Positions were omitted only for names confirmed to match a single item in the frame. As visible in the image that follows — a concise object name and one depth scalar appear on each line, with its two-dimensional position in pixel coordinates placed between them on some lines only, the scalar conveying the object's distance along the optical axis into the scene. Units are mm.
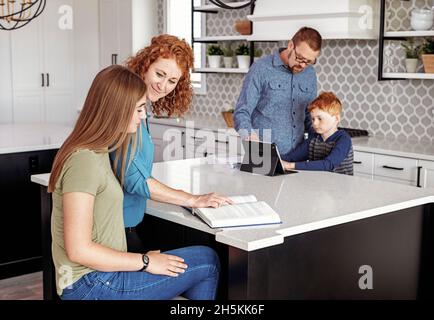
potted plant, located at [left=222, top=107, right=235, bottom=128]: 5703
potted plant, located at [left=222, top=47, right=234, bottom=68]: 6043
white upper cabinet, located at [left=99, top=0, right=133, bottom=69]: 6922
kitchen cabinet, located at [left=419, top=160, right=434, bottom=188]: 4113
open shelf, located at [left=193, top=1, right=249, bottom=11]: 6039
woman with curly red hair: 2404
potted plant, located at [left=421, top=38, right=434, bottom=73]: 4400
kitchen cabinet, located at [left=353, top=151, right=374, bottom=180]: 4422
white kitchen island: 2162
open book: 2246
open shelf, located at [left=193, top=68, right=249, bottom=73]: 5814
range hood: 4625
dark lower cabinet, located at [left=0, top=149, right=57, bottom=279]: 4258
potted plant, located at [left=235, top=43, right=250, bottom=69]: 5820
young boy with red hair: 3385
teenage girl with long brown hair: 2008
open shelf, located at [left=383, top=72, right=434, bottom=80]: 4367
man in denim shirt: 3783
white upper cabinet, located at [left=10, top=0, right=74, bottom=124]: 7059
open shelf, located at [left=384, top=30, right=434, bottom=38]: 4367
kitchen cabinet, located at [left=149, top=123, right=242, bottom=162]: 5480
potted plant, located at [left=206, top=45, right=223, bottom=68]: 6105
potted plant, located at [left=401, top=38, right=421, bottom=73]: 4594
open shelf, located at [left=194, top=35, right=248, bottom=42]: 5708
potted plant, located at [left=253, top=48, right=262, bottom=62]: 5840
